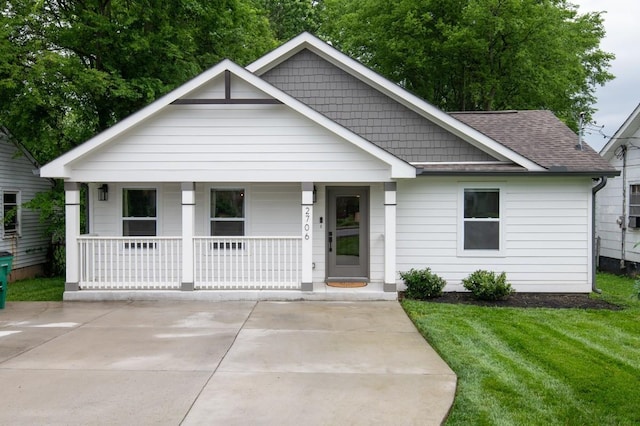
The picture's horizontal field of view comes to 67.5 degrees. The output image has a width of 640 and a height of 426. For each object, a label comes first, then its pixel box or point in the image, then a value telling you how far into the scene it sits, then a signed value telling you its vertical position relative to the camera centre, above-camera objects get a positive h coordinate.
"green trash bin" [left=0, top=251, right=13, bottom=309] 9.04 -1.27
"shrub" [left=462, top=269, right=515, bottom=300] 9.69 -1.65
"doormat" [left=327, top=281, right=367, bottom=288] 10.42 -1.75
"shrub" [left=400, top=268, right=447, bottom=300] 9.91 -1.65
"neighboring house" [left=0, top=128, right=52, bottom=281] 13.54 -0.27
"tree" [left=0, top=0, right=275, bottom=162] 12.75 +4.38
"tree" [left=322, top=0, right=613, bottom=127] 20.38 +7.14
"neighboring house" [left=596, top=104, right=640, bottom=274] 14.34 +0.04
